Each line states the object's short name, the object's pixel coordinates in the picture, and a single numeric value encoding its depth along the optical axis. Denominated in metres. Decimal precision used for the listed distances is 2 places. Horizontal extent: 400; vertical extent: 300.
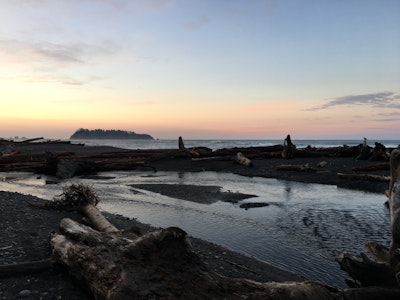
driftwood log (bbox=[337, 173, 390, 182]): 15.85
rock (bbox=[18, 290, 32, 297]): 4.24
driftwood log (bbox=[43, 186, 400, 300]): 3.49
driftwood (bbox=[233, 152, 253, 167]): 24.33
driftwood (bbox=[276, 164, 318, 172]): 20.30
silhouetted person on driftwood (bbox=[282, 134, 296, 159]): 27.59
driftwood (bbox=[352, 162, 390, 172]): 19.09
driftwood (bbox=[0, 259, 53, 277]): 4.69
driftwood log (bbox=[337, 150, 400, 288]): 3.80
